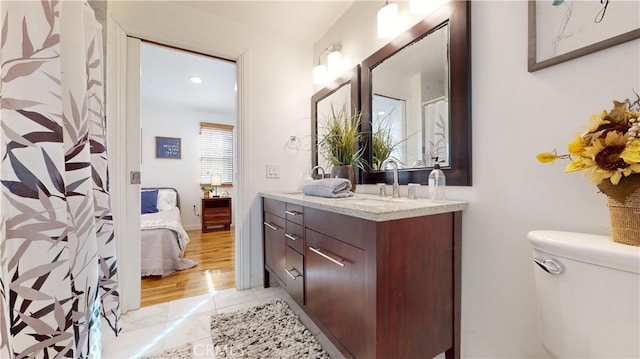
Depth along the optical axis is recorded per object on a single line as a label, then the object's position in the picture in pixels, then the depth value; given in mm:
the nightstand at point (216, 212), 4141
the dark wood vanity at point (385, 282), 846
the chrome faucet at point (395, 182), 1353
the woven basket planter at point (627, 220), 588
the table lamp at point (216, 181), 4379
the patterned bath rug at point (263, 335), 1243
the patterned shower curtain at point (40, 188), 652
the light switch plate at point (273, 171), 2121
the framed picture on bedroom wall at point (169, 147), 4162
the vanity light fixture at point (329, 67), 1939
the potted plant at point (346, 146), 1660
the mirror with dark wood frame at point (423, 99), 1071
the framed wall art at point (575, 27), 675
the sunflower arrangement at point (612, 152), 564
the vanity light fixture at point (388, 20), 1369
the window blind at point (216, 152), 4539
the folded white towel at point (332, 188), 1329
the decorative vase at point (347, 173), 1650
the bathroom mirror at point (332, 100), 1775
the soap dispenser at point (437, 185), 1129
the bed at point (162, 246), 2273
